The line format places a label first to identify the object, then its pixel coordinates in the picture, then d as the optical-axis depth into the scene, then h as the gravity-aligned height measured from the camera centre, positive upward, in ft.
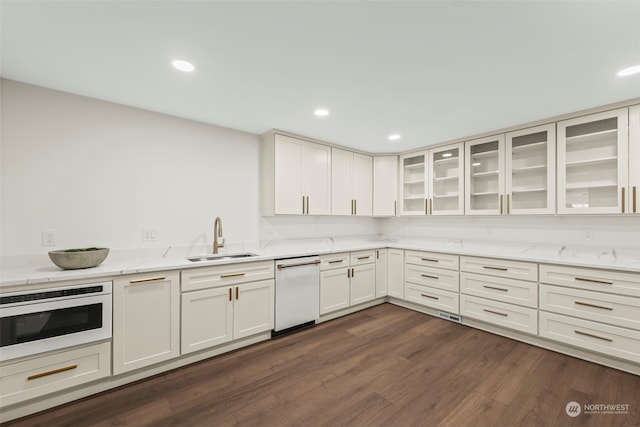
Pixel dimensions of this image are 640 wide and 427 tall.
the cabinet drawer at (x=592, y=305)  7.34 -2.66
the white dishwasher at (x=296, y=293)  9.55 -2.97
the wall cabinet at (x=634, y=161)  8.11 +1.70
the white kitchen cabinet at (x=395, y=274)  12.73 -2.88
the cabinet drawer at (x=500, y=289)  8.99 -2.68
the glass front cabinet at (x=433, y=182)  12.50 +1.71
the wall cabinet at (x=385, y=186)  14.60 +1.59
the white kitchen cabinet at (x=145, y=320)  6.70 -2.83
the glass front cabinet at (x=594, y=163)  8.38 +1.79
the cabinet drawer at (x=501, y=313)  8.96 -3.56
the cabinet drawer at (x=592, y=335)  7.29 -3.53
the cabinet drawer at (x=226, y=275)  7.74 -1.93
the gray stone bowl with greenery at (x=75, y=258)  6.42 -1.12
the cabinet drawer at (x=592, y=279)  7.34 -1.87
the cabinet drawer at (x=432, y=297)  10.91 -3.60
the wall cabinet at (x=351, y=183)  13.04 +1.64
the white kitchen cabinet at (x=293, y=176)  10.90 +1.64
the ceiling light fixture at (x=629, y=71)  6.38 +3.57
